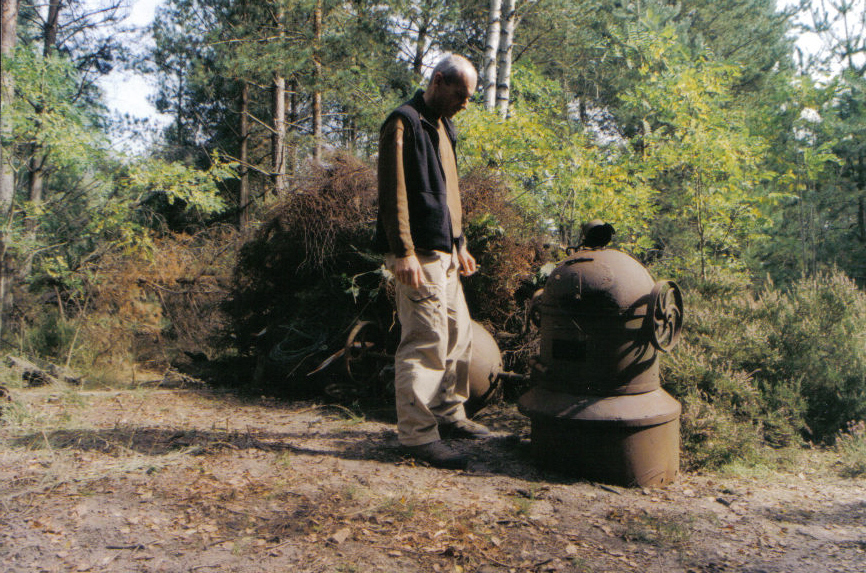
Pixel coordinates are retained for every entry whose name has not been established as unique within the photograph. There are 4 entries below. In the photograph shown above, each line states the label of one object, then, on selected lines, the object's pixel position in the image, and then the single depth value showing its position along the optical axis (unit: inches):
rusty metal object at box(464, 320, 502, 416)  184.7
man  134.5
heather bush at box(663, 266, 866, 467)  181.9
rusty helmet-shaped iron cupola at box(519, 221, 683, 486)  136.4
